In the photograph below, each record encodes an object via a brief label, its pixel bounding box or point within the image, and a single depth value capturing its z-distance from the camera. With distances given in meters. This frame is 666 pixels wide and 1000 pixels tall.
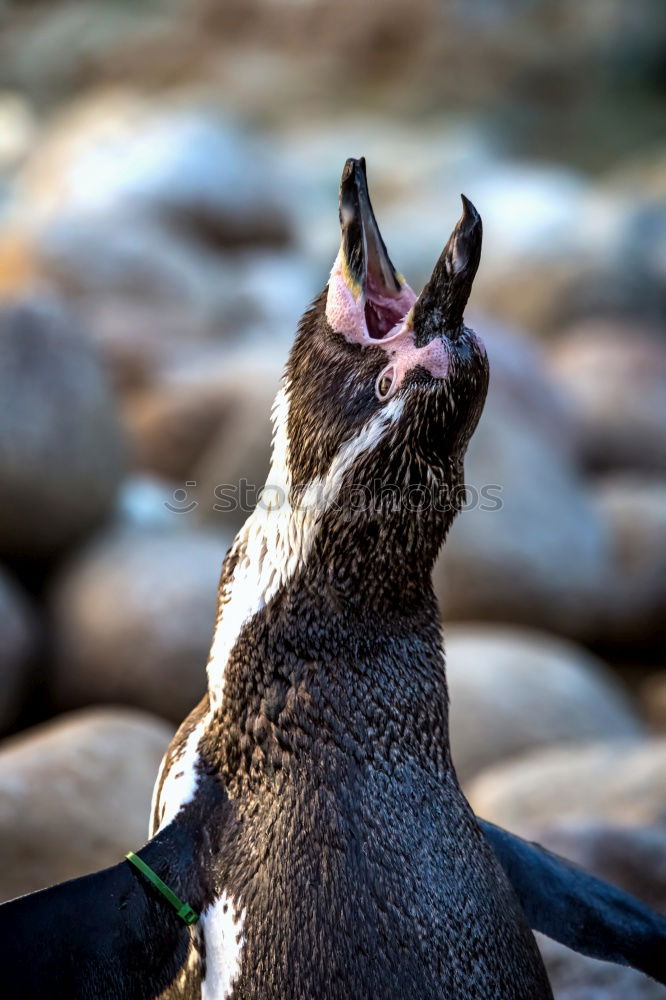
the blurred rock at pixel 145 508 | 7.73
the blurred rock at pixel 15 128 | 22.00
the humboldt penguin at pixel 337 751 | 2.81
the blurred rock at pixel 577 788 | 5.48
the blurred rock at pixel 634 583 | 9.07
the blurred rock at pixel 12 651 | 6.64
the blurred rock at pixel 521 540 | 8.42
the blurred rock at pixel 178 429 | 9.16
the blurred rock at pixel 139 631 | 6.75
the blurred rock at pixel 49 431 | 6.95
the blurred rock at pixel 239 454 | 8.33
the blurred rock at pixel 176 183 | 14.55
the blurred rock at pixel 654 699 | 8.29
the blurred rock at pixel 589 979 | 3.98
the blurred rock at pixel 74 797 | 4.32
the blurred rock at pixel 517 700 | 6.48
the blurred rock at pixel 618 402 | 11.04
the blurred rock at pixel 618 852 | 4.55
